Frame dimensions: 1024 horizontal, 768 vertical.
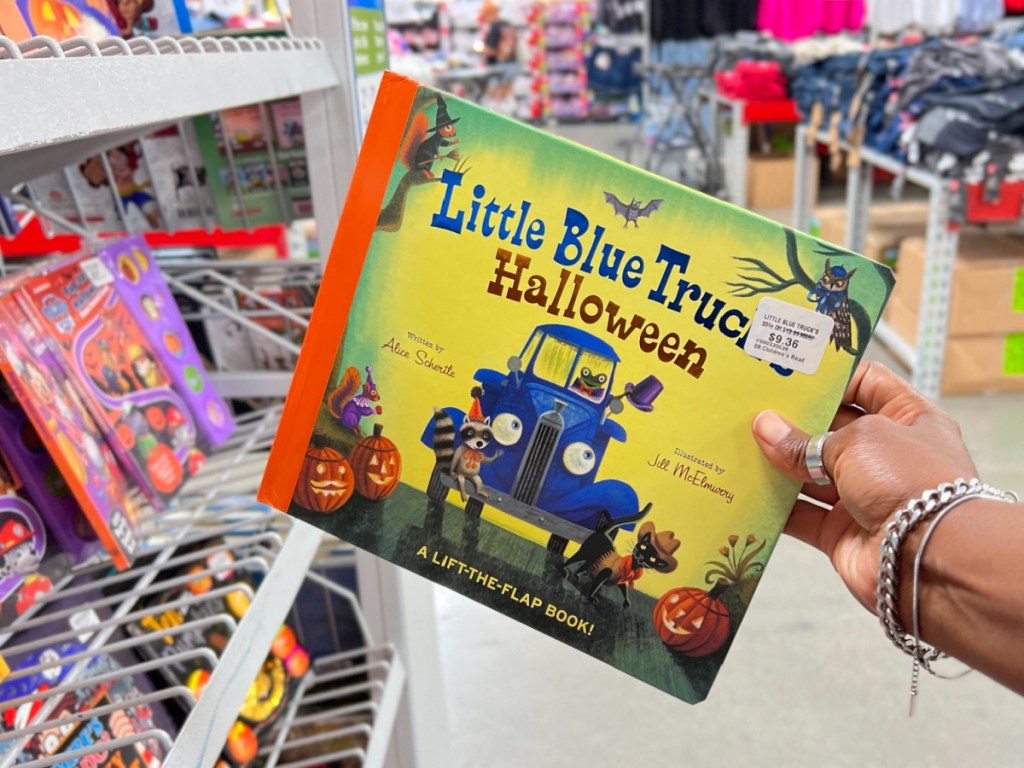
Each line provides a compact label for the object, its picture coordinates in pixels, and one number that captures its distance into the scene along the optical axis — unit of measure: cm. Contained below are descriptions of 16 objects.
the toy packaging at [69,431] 78
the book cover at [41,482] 82
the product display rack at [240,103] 54
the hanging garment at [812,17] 739
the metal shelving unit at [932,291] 303
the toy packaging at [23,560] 78
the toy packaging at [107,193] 121
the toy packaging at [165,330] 102
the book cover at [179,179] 120
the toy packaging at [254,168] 118
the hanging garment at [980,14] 620
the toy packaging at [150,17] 97
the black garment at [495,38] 952
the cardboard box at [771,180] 616
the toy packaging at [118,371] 88
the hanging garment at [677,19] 849
